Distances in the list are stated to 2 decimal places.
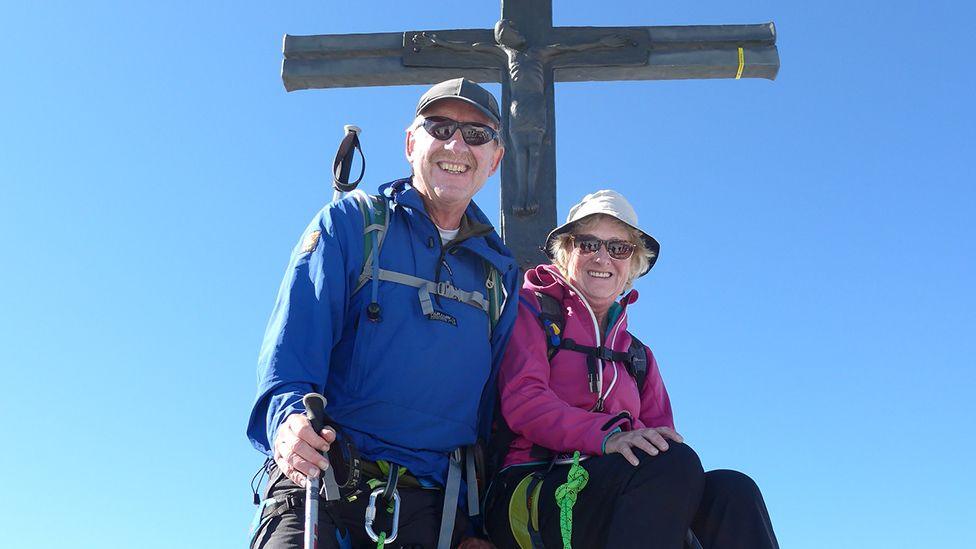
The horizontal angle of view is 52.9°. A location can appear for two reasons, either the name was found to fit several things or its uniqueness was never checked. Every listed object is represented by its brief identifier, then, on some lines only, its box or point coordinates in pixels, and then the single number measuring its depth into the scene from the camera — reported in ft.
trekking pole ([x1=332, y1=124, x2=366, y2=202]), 12.90
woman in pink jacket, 10.11
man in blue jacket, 10.08
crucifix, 18.86
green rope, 10.41
